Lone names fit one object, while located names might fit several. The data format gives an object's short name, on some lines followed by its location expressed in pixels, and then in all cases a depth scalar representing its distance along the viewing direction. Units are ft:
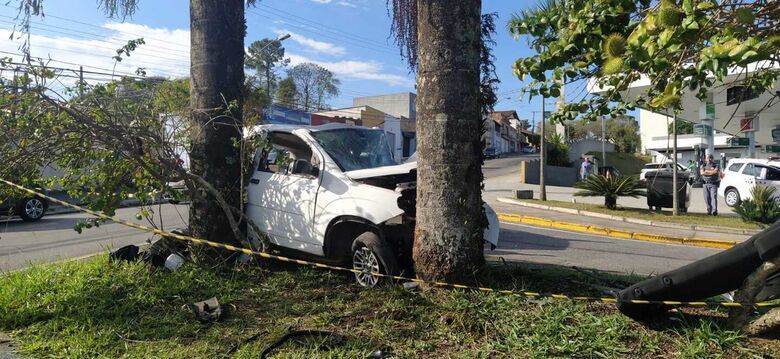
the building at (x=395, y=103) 212.43
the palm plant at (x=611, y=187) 50.16
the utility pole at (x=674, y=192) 48.67
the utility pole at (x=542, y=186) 64.90
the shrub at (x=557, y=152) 118.21
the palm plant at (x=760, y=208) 43.16
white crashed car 16.29
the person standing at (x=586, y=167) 77.37
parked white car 61.67
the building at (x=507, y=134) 294.02
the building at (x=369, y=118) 163.23
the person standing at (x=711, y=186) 50.80
